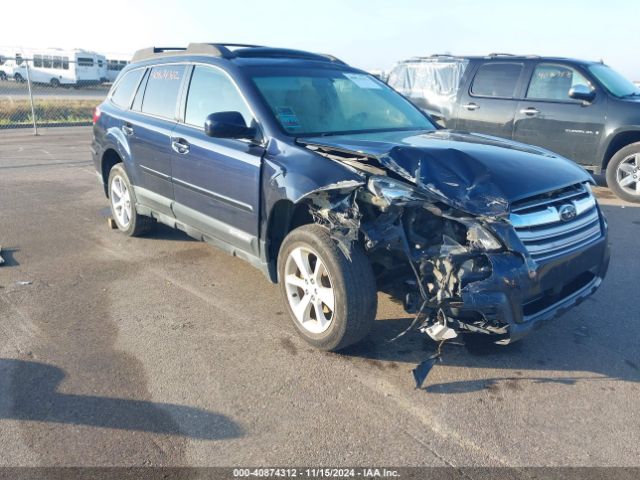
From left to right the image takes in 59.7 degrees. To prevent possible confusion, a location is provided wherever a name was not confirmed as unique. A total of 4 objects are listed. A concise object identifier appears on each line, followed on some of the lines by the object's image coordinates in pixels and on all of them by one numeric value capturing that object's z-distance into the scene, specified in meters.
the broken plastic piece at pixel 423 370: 3.19
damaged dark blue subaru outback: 3.08
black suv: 7.78
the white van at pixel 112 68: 42.50
